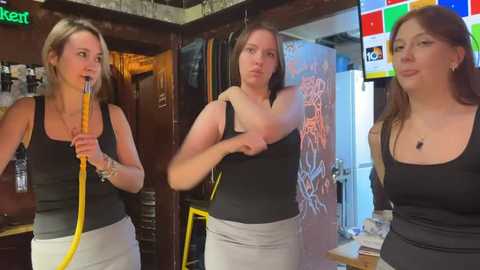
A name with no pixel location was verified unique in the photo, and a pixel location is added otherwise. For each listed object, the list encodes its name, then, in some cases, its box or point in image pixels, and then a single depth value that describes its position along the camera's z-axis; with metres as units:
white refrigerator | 3.94
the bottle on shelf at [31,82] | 2.51
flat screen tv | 1.48
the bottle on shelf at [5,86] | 2.38
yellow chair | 2.53
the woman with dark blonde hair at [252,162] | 1.13
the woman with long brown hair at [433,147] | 0.83
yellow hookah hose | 1.11
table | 1.46
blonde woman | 1.14
